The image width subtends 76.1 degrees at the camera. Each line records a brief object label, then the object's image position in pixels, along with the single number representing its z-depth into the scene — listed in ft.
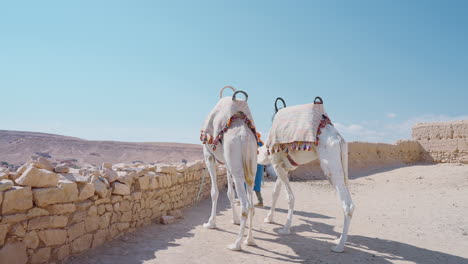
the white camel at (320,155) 14.90
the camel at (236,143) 14.89
